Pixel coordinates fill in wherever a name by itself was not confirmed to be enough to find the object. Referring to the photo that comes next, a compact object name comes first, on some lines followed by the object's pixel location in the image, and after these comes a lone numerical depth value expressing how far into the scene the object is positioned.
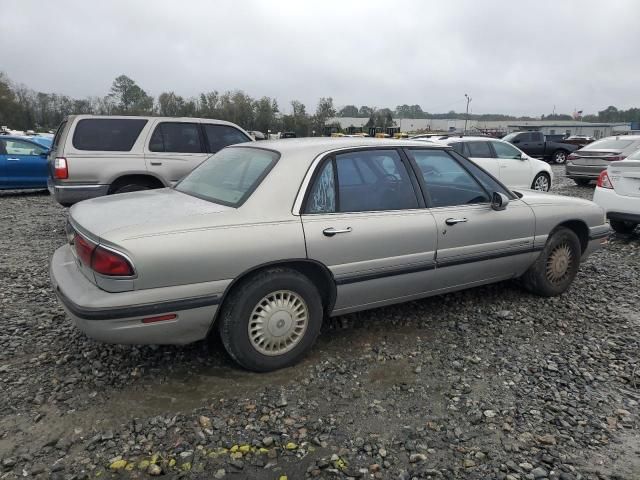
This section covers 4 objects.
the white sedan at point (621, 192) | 6.44
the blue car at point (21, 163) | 10.73
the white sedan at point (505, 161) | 10.27
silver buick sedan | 2.67
